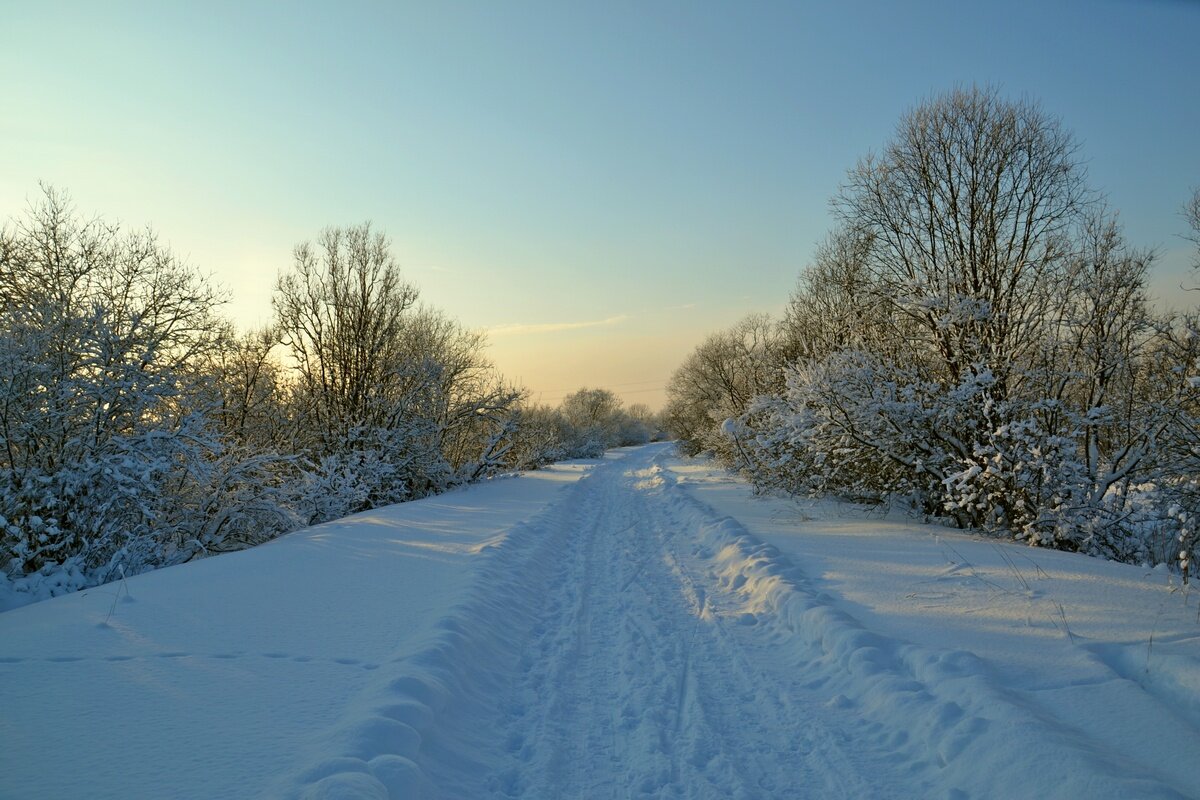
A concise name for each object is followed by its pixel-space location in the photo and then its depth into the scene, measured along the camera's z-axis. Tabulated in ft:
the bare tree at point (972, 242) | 37.52
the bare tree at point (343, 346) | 73.97
